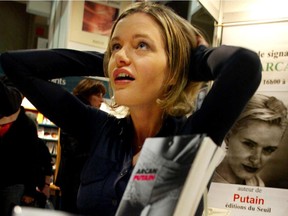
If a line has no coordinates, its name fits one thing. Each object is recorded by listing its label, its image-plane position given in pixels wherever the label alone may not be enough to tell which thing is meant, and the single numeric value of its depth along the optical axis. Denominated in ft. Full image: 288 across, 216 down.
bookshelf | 20.33
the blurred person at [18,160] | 6.81
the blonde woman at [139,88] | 2.54
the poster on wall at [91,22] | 19.22
